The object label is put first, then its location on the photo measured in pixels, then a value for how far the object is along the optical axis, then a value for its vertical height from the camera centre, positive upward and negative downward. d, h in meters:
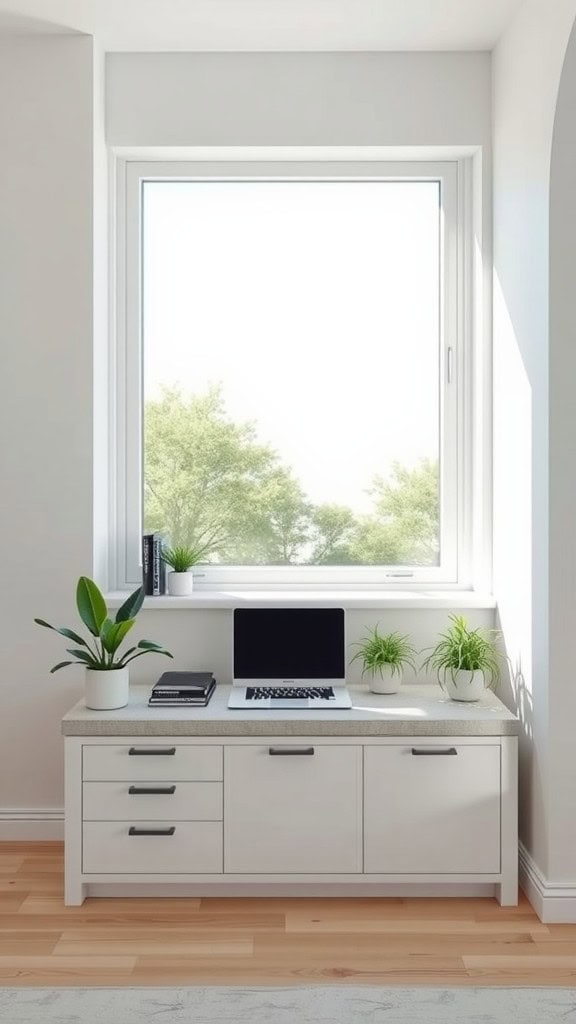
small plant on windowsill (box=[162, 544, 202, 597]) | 3.38 -0.20
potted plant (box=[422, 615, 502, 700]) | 3.02 -0.48
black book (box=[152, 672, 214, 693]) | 2.99 -0.55
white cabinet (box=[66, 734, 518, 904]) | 2.81 -0.92
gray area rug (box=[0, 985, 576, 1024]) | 2.22 -1.18
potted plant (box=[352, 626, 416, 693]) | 3.13 -0.50
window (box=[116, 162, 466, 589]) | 3.52 +0.50
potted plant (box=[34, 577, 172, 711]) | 2.93 -0.41
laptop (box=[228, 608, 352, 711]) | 3.15 -0.46
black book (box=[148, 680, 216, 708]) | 2.97 -0.58
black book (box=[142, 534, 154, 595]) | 3.37 -0.17
